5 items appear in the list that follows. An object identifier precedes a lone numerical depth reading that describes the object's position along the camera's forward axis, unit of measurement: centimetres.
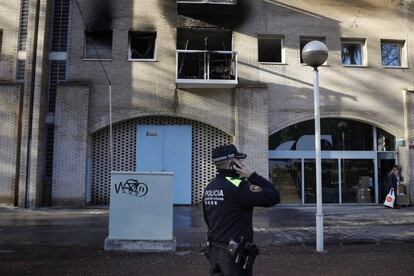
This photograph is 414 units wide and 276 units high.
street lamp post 909
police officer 391
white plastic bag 1784
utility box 864
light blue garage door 1862
